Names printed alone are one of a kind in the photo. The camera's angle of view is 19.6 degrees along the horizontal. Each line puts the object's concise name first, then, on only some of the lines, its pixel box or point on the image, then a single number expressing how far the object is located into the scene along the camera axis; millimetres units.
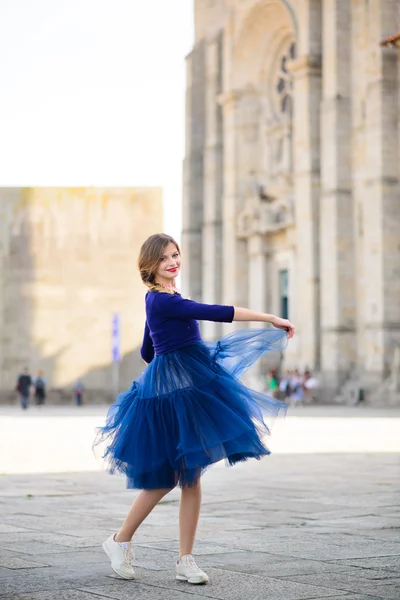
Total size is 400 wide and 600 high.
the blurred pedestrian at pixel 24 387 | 38188
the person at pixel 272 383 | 39828
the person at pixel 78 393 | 42875
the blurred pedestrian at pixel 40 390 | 41469
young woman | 5523
